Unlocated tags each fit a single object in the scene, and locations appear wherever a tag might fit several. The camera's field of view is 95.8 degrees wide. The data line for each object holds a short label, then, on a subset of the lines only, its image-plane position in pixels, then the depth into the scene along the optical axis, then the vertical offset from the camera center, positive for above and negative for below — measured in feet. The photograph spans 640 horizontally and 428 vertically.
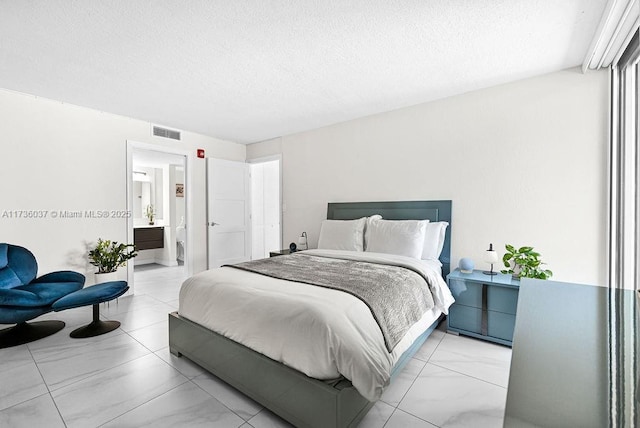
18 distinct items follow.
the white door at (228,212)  15.98 +0.02
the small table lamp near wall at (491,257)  8.77 -1.36
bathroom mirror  21.80 +1.18
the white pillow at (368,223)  11.07 -0.41
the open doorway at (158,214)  19.45 -0.13
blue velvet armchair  7.77 -2.35
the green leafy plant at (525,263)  8.05 -1.45
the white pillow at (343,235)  11.10 -0.91
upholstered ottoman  8.31 -2.61
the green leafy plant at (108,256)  11.78 -1.82
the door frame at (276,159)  16.20 +3.11
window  7.27 +1.01
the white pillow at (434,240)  10.06 -0.97
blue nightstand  8.09 -2.72
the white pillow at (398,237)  9.71 -0.87
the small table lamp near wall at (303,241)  14.33 -1.45
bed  4.59 -3.10
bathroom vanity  19.58 -1.74
